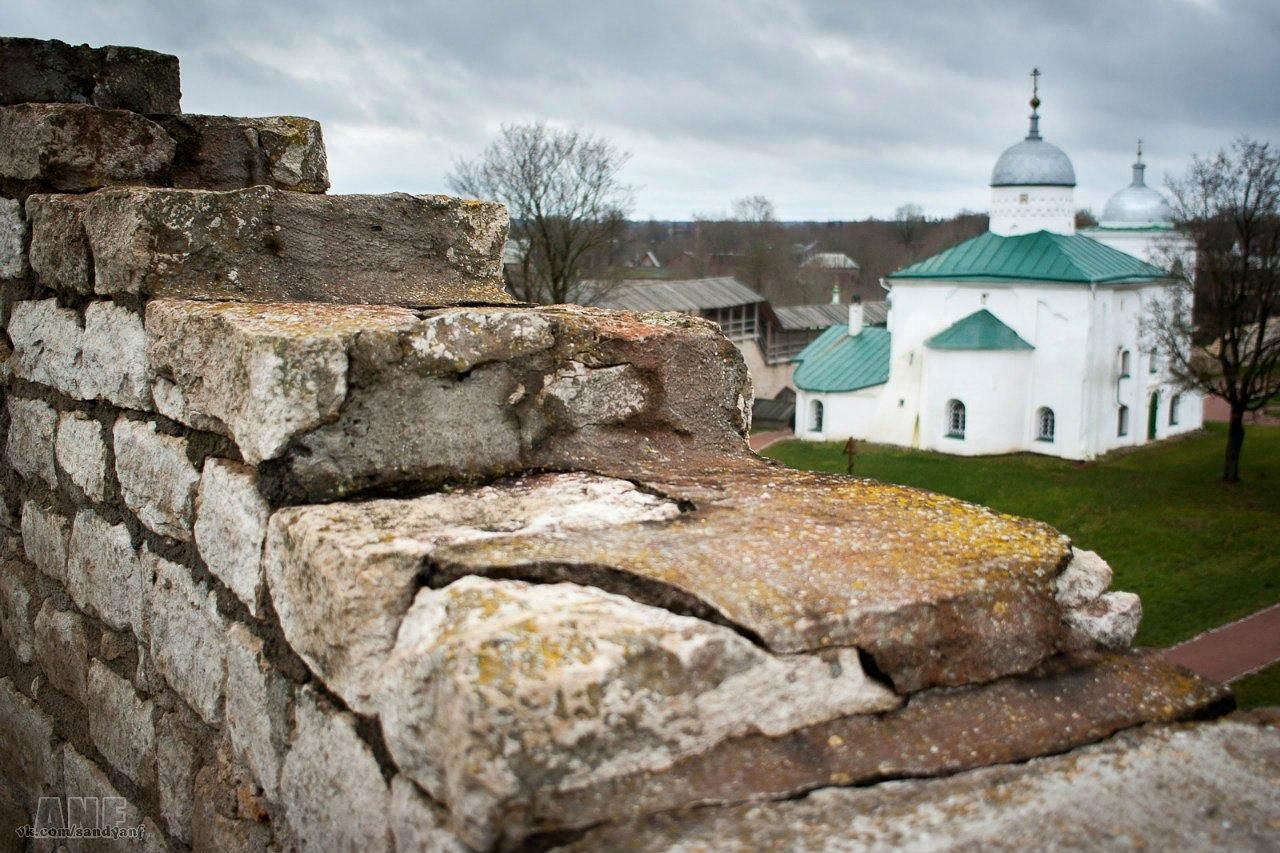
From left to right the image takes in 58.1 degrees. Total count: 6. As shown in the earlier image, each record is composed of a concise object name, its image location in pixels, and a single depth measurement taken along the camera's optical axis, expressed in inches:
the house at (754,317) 1373.0
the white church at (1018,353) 1037.8
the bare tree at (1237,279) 880.3
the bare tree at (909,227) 2707.7
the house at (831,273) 2089.1
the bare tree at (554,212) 1021.8
